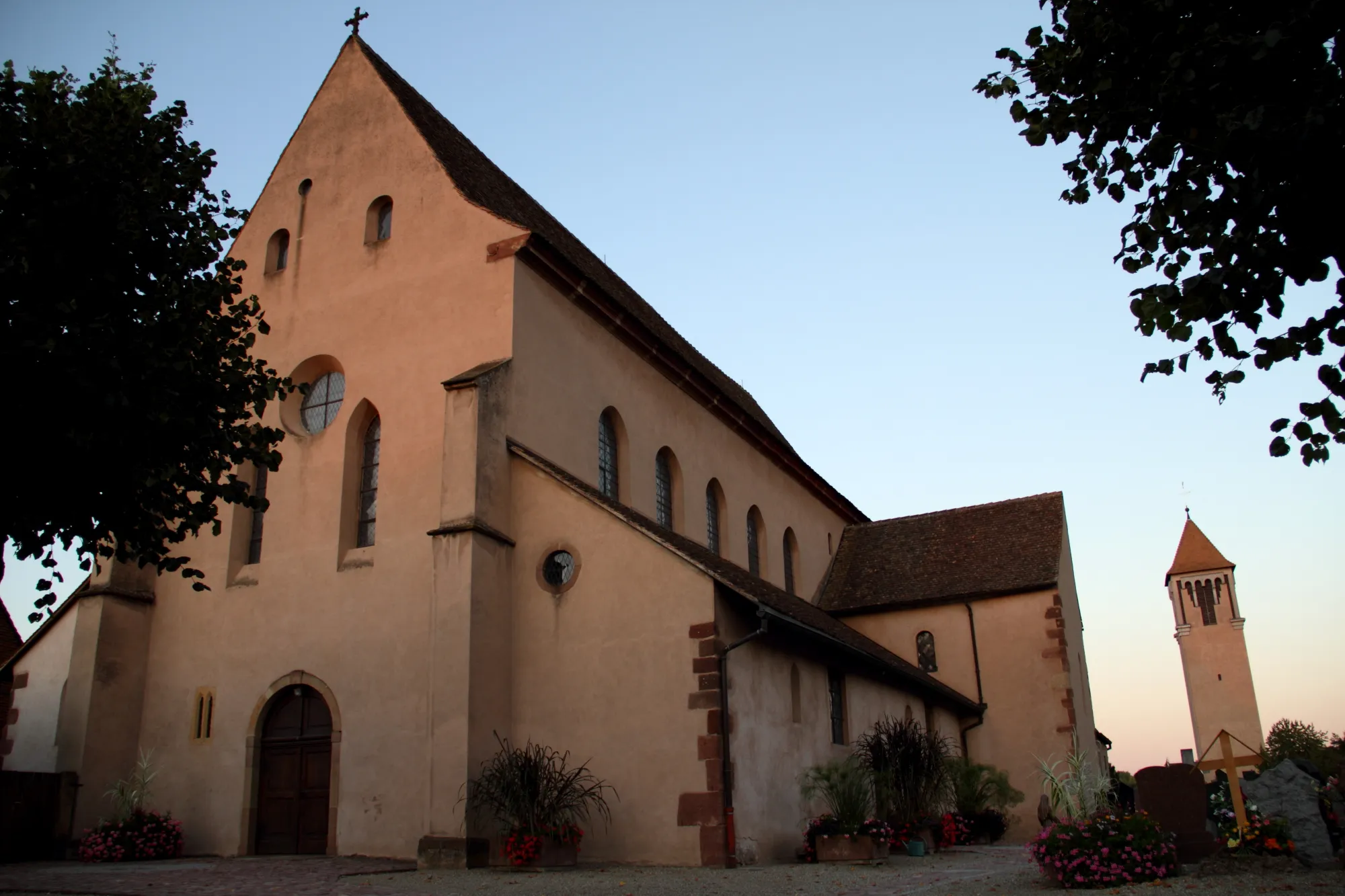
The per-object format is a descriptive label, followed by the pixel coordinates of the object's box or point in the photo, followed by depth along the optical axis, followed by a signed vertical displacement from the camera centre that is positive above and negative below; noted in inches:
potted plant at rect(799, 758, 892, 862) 644.7 -9.2
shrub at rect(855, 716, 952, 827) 721.6 +22.3
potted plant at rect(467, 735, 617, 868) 558.6 +7.4
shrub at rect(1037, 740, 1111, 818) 570.9 +5.5
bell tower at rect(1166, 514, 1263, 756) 3122.5 +437.8
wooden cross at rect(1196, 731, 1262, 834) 512.1 +16.4
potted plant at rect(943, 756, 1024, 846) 917.8 +3.8
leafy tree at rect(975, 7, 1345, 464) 283.7 +166.4
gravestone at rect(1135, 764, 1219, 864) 549.6 -3.6
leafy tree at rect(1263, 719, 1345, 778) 2883.9 +143.0
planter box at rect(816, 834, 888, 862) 643.5 -21.6
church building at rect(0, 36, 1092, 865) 616.4 +132.9
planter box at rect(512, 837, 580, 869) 556.1 -18.2
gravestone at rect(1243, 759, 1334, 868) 508.7 -4.0
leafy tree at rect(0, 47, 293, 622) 408.5 +185.7
